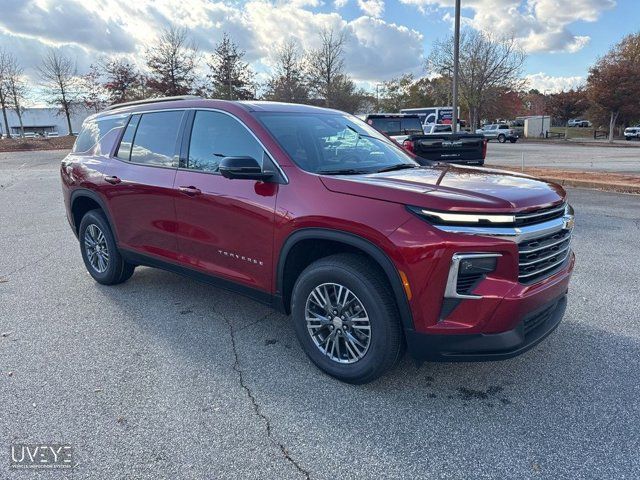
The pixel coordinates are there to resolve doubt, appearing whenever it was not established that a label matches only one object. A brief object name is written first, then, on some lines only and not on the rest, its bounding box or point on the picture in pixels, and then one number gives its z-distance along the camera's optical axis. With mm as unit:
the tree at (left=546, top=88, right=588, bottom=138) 65875
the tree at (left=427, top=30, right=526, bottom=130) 43938
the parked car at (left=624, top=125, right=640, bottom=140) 46562
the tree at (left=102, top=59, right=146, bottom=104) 43094
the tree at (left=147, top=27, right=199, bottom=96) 39406
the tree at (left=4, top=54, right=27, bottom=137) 43469
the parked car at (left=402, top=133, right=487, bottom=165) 9820
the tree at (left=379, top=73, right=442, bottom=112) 65125
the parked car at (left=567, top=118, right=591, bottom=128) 79000
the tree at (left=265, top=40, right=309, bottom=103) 39822
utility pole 14307
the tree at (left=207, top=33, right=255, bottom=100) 39656
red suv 2568
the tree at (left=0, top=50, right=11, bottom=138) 42875
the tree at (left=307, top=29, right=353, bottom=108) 42000
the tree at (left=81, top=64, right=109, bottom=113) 46219
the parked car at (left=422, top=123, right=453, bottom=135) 30312
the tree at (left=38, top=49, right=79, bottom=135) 45372
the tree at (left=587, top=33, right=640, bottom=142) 40750
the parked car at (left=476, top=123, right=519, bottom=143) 43438
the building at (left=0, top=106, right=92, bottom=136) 75562
